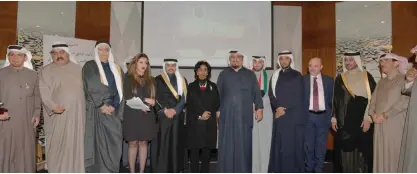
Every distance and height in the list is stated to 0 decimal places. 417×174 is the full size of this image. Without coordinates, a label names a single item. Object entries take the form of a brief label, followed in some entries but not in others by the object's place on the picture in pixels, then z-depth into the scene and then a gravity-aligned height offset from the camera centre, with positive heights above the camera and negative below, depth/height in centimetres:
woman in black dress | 420 -21
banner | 588 +85
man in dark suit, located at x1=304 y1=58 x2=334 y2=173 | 470 -21
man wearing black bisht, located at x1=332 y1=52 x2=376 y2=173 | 469 -30
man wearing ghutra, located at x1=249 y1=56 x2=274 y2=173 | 507 -55
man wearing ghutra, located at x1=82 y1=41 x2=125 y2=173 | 414 -27
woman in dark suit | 453 -25
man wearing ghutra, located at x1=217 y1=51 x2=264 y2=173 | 464 -22
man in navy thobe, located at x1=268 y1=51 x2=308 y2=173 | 470 -32
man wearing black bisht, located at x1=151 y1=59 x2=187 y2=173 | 447 -36
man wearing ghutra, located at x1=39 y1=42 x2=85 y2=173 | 411 -25
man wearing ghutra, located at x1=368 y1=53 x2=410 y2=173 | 420 -17
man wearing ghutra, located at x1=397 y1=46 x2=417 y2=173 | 347 -40
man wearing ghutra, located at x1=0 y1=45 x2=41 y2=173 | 406 -21
